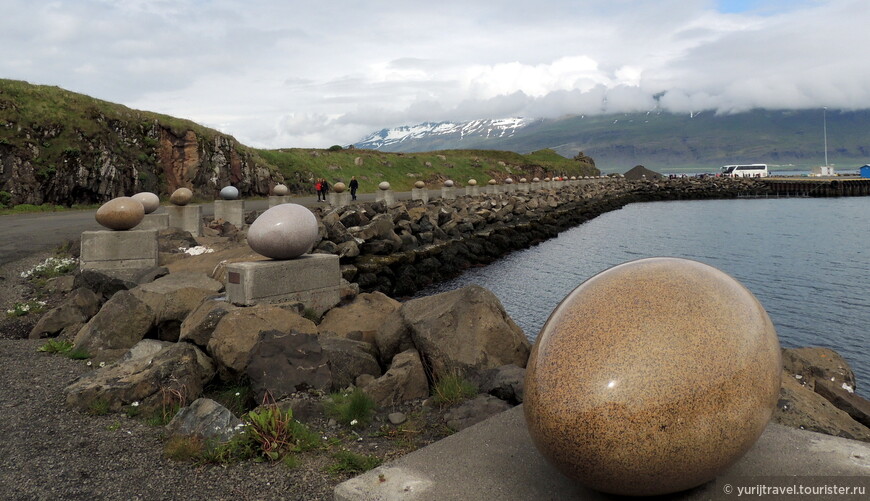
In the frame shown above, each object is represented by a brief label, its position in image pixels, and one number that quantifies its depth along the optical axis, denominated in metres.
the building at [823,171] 118.56
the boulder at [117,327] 8.55
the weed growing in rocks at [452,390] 6.70
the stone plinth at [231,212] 21.30
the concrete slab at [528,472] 4.04
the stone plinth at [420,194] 35.69
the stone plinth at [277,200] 25.08
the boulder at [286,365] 6.78
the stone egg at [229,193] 21.66
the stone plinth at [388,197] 28.81
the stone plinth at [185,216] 17.55
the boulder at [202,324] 8.03
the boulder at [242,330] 7.35
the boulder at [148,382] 6.62
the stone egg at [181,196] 17.48
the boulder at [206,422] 5.69
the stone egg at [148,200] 17.58
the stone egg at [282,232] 10.20
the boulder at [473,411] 6.07
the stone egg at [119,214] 12.76
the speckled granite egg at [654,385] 3.55
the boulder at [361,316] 9.66
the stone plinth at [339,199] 26.22
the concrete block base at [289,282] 9.56
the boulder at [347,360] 7.34
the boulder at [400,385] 6.93
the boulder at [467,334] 7.48
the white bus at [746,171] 121.06
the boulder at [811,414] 5.74
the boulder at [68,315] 9.63
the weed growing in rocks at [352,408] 6.29
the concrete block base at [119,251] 12.54
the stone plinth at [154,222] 16.32
